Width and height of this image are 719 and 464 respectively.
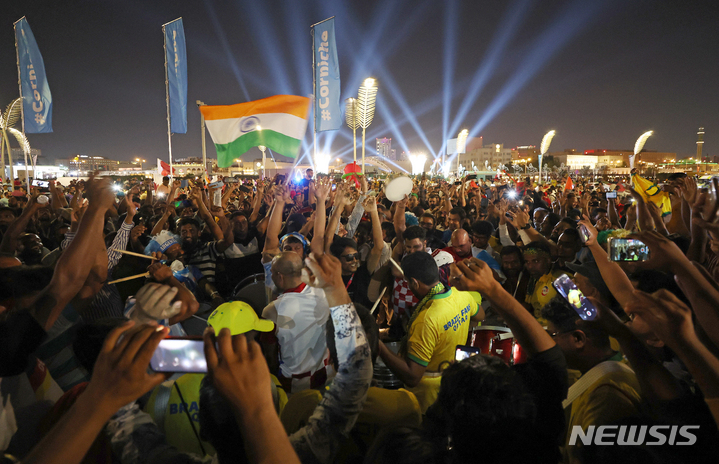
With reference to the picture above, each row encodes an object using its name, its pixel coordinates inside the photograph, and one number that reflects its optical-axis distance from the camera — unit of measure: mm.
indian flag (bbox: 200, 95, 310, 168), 9586
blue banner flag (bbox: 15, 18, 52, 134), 16734
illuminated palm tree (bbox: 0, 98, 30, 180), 25469
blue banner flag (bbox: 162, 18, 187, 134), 16859
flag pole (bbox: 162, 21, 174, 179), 16770
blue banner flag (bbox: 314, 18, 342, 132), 13828
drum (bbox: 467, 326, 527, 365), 2547
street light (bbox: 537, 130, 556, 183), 41656
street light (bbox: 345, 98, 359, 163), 26584
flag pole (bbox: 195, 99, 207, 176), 15823
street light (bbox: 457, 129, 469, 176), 46188
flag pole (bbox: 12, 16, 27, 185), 16727
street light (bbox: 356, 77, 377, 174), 23553
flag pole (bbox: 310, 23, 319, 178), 13484
